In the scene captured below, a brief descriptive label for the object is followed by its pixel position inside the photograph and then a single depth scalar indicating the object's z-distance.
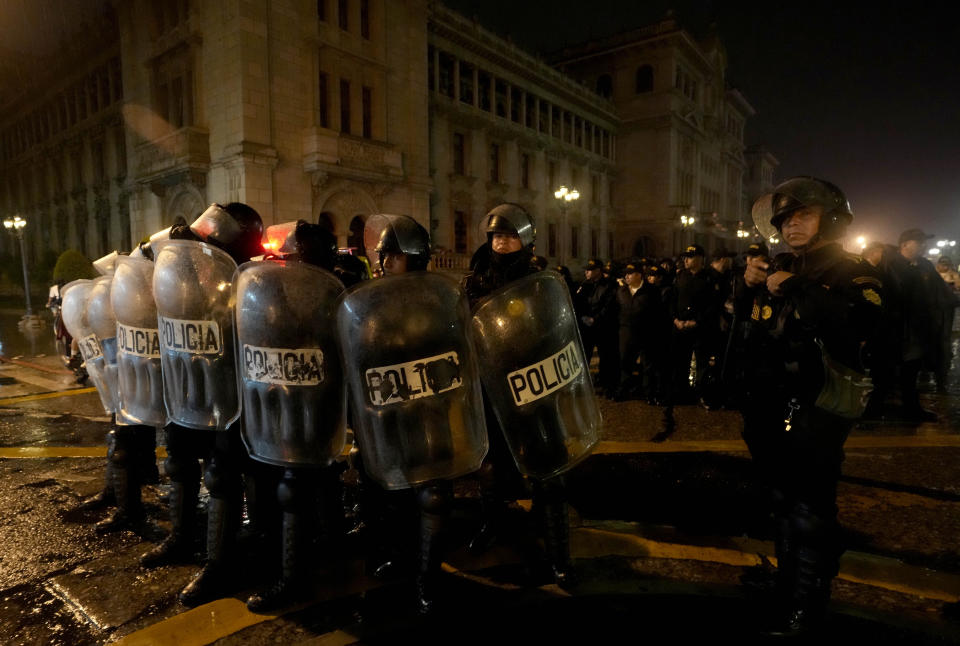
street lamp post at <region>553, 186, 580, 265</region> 36.44
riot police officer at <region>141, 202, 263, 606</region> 2.73
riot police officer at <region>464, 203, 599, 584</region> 2.49
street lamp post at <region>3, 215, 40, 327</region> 18.65
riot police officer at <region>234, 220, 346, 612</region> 2.45
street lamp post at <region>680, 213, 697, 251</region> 38.28
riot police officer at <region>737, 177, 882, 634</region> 2.39
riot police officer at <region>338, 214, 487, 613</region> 2.30
